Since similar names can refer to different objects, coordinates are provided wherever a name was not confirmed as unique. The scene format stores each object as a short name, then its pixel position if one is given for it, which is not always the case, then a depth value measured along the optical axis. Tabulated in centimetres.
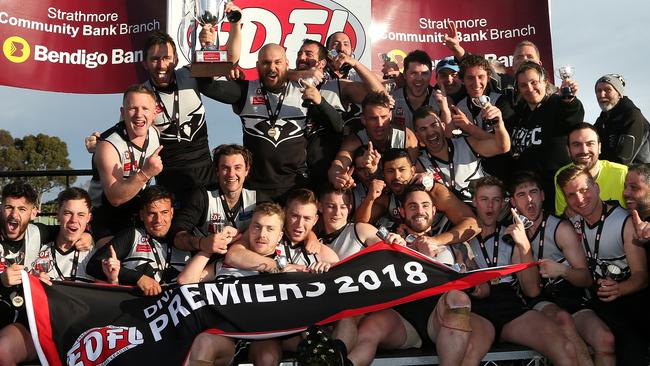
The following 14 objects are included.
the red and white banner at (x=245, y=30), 826
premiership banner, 451
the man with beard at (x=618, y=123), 620
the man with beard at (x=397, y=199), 550
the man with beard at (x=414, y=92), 639
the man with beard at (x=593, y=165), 546
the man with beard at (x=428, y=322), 449
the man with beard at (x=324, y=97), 612
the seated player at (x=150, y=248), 506
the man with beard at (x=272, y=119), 587
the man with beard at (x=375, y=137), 581
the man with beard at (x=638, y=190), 486
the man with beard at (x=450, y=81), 654
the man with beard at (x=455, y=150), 584
